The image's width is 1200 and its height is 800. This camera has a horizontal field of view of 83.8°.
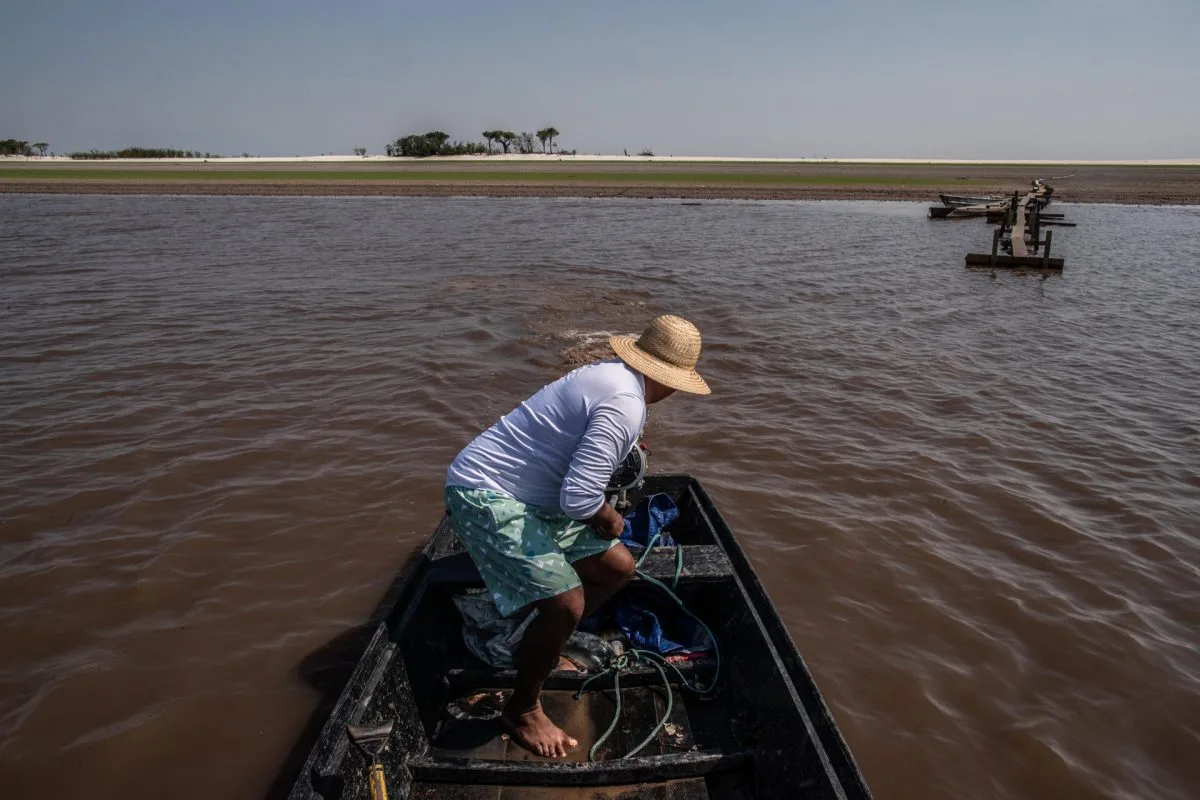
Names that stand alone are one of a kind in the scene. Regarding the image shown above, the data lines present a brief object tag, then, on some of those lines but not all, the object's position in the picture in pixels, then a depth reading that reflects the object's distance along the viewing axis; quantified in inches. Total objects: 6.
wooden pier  685.3
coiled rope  141.0
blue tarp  156.6
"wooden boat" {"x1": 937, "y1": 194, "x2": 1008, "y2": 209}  1200.2
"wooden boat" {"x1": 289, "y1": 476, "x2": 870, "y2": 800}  113.5
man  117.0
